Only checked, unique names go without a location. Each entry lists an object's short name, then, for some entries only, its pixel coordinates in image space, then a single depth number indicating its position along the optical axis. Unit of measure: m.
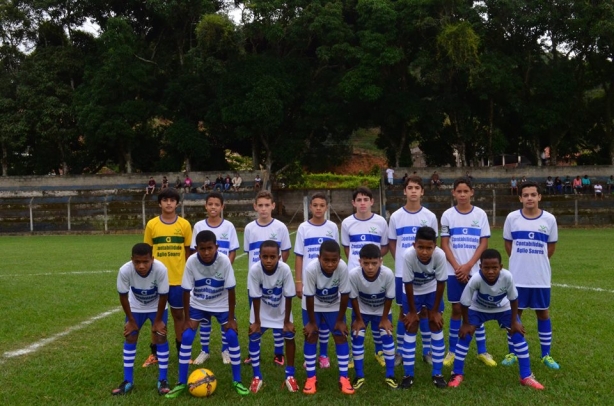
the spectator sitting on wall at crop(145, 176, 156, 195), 31.86
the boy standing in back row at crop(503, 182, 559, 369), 5.91
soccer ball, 5.02
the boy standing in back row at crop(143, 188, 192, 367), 6.22
